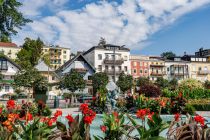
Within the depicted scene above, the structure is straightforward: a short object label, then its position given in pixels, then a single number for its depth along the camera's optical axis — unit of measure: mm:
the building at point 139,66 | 53387
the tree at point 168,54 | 87386
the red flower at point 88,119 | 3094
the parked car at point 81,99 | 25881
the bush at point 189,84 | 23418
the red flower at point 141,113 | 3475
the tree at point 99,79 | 38957
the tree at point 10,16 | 17346
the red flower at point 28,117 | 3859
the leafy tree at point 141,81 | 46024
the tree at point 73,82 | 23777
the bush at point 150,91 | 18759
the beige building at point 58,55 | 67836
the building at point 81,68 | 42862
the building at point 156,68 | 55248
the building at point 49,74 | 42077
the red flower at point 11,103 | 5112
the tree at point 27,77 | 26313
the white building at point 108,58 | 49731
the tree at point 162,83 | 48114
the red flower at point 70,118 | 3272
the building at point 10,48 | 64572
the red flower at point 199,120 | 3244
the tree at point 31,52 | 48021
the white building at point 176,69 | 57695
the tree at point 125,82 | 41611
